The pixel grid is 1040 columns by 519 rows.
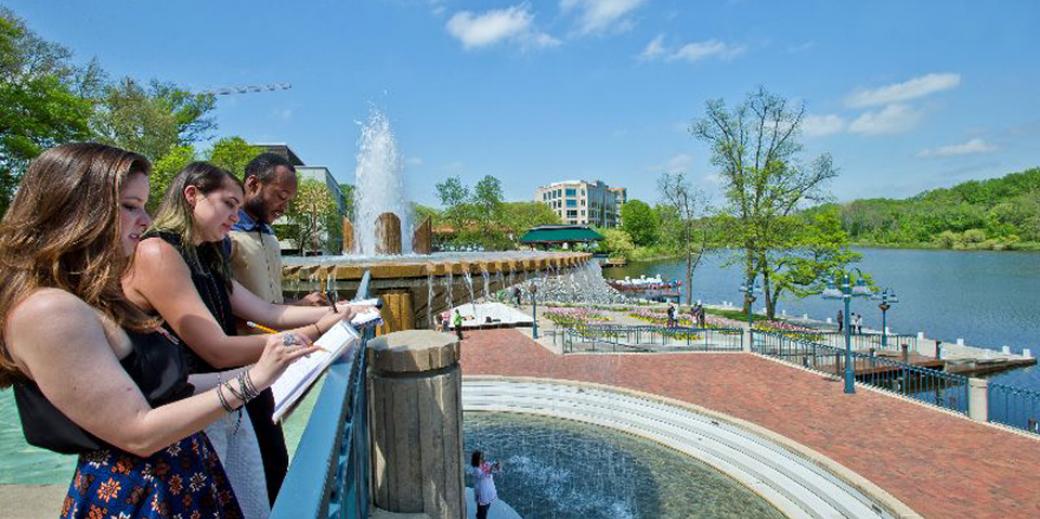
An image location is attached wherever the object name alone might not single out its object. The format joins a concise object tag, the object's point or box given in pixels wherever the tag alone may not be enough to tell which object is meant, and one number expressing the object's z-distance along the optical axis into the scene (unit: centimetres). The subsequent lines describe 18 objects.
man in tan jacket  333
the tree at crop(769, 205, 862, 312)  2811
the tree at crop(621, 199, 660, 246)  9894
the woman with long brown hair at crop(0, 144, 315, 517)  139
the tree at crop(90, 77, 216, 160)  3397
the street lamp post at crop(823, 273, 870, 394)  1369
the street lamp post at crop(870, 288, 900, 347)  2140
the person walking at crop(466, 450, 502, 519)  766
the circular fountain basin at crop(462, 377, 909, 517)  860
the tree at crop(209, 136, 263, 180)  4066
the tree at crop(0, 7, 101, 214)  2247
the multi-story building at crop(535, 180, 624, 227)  12681
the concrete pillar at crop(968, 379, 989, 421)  1163
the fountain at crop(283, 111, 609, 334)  561
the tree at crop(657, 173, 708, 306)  4294
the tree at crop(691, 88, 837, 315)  3094
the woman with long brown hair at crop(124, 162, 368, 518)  210
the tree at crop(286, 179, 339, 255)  4509
